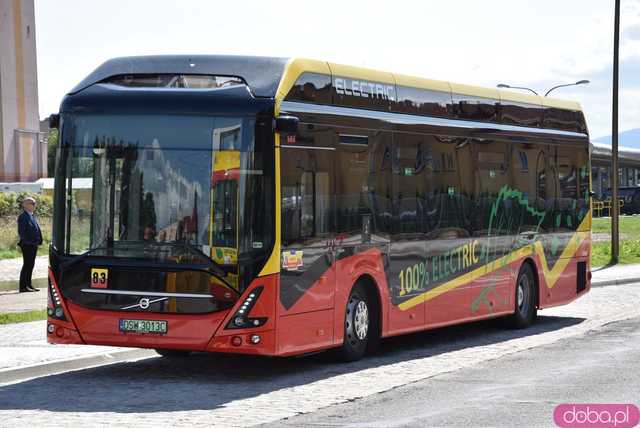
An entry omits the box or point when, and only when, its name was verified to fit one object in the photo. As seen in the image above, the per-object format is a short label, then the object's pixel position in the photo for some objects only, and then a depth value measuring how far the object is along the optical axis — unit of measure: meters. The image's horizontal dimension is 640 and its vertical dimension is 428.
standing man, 24.42
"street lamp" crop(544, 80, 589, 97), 74.09
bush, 43.53
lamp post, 35.91
